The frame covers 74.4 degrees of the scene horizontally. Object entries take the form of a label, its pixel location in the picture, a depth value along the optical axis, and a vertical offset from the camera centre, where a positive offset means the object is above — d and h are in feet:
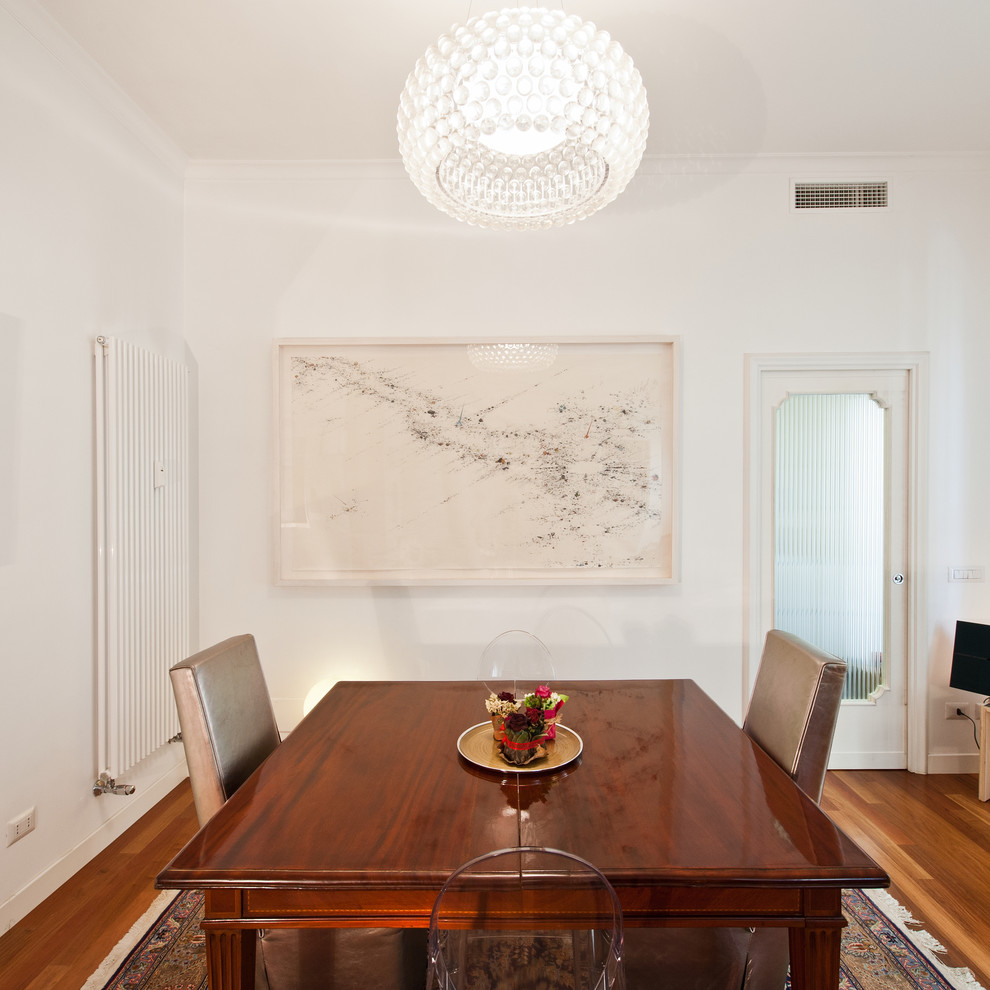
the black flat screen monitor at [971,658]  9.80 -2.67
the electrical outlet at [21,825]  6.87 -3.61
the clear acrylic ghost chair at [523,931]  2.89 -2.01
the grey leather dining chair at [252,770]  4.59 -2.43
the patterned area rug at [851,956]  6.06 -4.62
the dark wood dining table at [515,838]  3.75 -2.22
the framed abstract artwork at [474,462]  10.59 +0.40
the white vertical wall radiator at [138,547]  8.30 -0.82
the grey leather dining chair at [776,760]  4.42 -2.41
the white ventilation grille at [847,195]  10.61 +4.72
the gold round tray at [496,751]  5.09 -2.18
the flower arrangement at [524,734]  5.06 -1.95
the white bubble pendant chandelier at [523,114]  4.85 +2.96
